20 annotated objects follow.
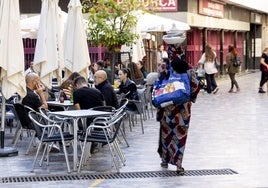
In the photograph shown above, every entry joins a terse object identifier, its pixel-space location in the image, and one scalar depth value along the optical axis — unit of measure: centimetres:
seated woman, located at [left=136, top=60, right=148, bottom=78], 2328
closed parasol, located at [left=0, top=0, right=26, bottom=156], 1216
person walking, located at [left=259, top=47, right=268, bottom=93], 2828
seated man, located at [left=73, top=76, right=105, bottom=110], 1242
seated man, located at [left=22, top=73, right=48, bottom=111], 1292
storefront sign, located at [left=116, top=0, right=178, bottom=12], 3059
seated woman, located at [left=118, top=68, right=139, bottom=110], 1645
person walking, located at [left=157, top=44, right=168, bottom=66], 2813
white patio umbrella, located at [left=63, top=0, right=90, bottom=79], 1567
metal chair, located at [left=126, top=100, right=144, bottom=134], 1545
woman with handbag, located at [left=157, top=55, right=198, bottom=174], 1078
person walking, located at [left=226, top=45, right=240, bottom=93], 2922
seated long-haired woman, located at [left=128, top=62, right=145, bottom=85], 2123
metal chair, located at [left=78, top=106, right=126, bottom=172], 1084
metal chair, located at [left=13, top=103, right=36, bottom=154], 1260
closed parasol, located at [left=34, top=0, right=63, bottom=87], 1500
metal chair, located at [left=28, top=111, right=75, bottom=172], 1090
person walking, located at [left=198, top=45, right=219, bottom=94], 2792
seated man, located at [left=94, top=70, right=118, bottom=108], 1373
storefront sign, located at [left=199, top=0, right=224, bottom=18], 3606
